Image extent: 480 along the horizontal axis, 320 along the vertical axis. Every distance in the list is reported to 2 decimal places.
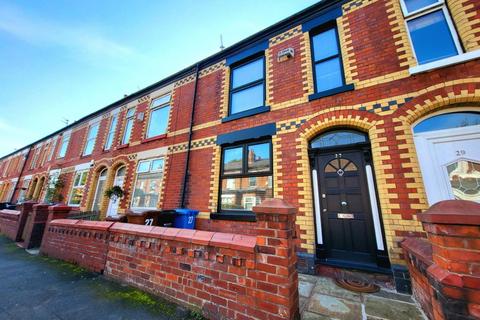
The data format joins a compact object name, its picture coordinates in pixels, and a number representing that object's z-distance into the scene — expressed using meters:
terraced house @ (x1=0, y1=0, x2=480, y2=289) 3.21
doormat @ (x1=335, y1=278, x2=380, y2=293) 2.75
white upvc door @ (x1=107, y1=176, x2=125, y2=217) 7.98
